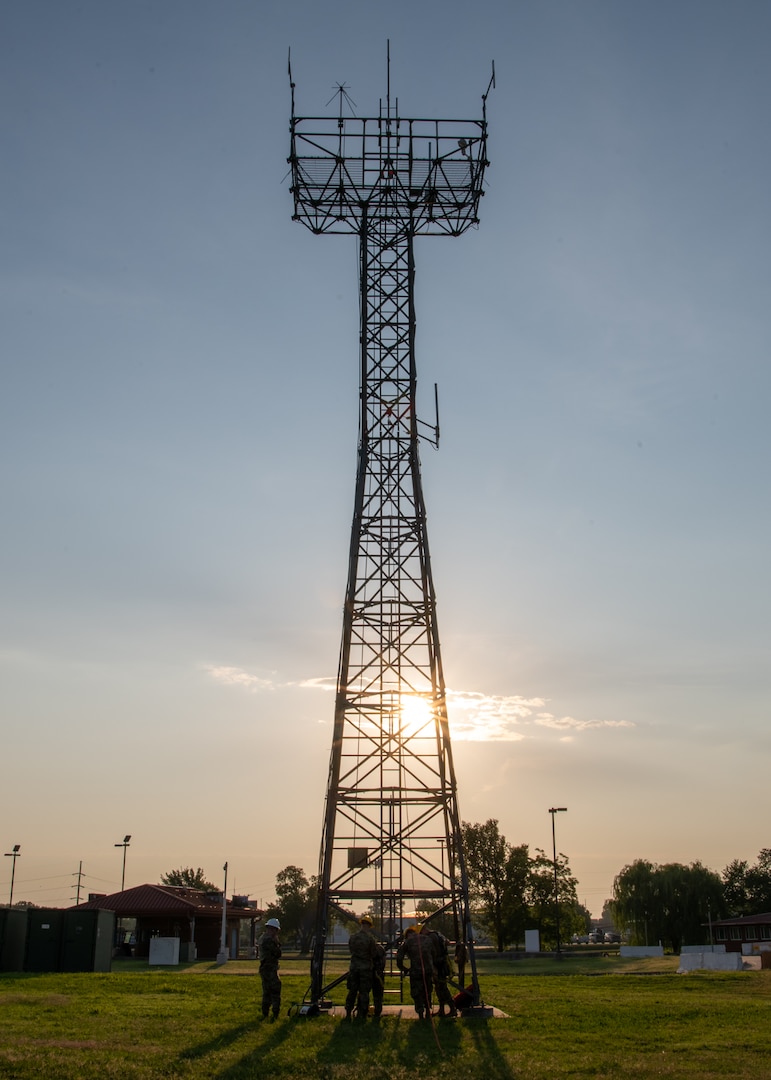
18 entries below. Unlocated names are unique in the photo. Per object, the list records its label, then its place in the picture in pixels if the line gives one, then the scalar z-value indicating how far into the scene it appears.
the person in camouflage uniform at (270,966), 17.47
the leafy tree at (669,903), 64.50
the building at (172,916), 47.75
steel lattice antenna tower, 21.25
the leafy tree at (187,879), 94.62
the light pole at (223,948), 38.72
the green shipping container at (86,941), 29.09
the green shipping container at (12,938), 27.23
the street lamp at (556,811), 61.25
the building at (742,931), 63.19
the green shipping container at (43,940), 28.42
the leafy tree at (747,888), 95.53
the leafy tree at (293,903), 88.64
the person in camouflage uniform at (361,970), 17.61
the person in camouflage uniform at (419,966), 17.33
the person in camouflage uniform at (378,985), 17.83
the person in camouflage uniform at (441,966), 17.75
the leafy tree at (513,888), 69.69
